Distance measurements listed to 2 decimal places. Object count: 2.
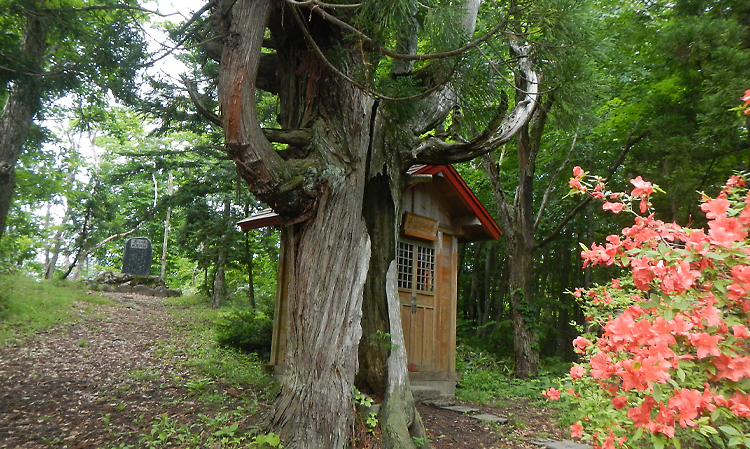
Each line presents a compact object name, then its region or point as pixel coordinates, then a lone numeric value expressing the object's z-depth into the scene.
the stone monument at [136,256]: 17.34
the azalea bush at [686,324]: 1.66
